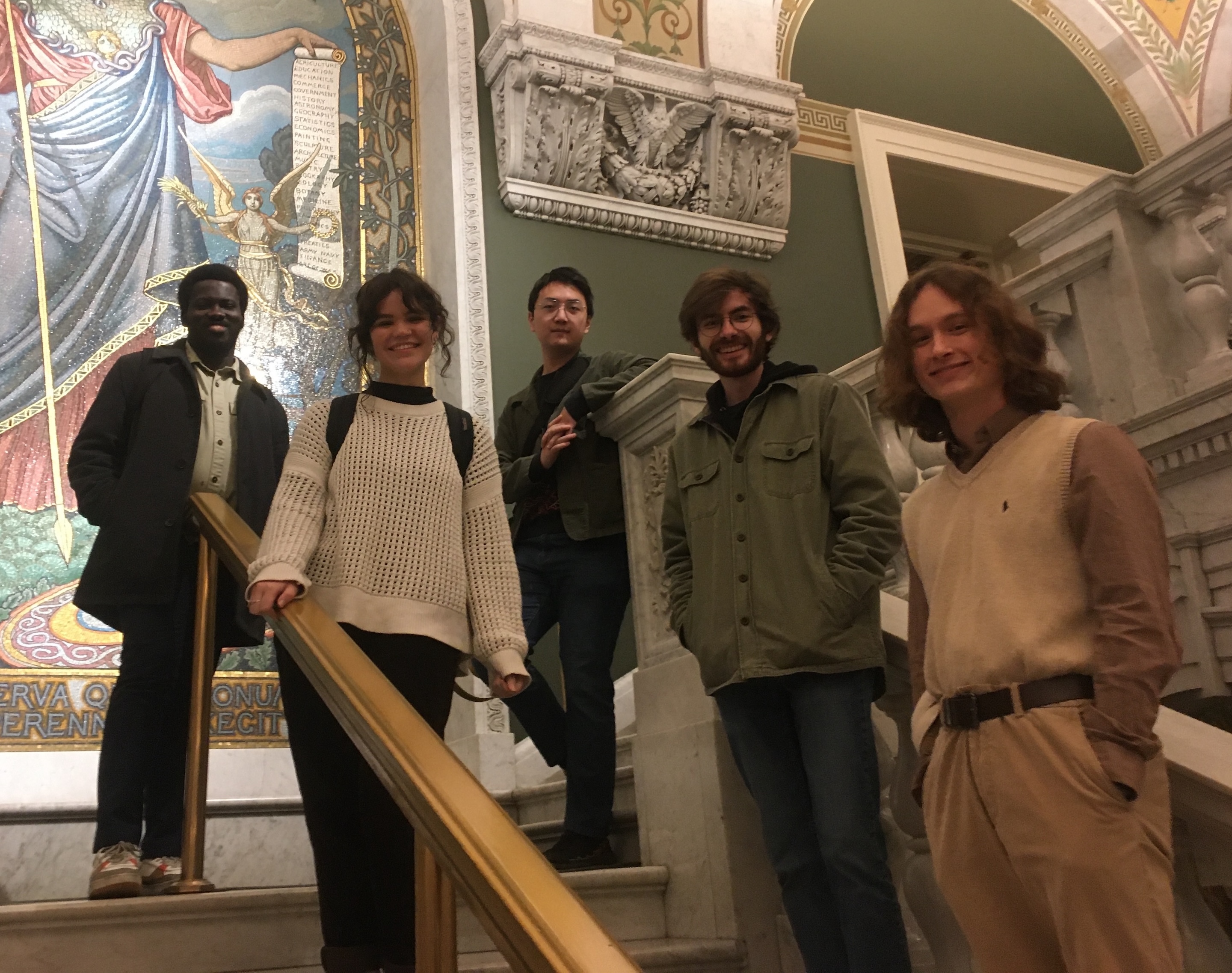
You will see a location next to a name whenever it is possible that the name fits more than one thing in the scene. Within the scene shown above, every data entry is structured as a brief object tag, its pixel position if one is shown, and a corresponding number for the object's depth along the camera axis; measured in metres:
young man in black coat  2.36
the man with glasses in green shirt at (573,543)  2.60
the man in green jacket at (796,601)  1.90
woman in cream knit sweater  1.85
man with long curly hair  1.32
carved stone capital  4.80
